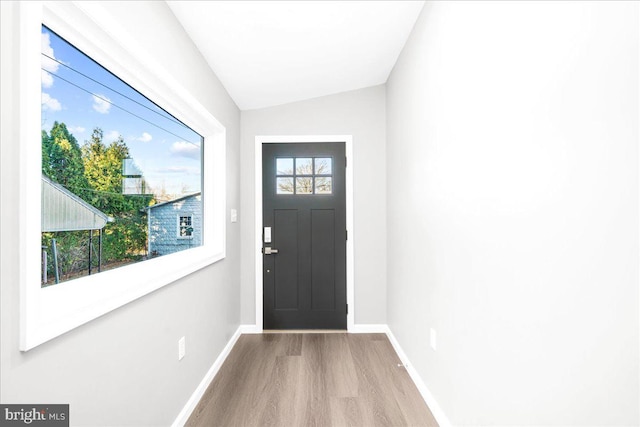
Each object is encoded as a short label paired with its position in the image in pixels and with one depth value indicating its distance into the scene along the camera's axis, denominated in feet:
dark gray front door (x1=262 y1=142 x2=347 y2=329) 10.97
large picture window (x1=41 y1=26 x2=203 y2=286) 3.65
